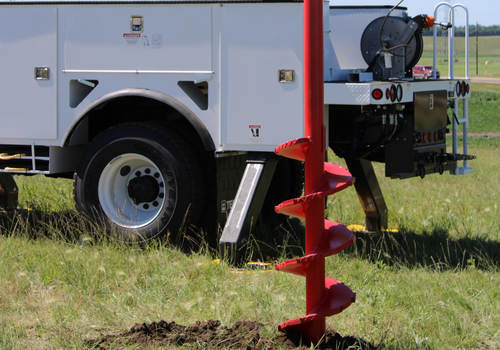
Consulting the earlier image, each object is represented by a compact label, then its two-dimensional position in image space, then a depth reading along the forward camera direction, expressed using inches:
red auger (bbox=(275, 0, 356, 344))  227.6
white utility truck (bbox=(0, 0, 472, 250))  371.3
